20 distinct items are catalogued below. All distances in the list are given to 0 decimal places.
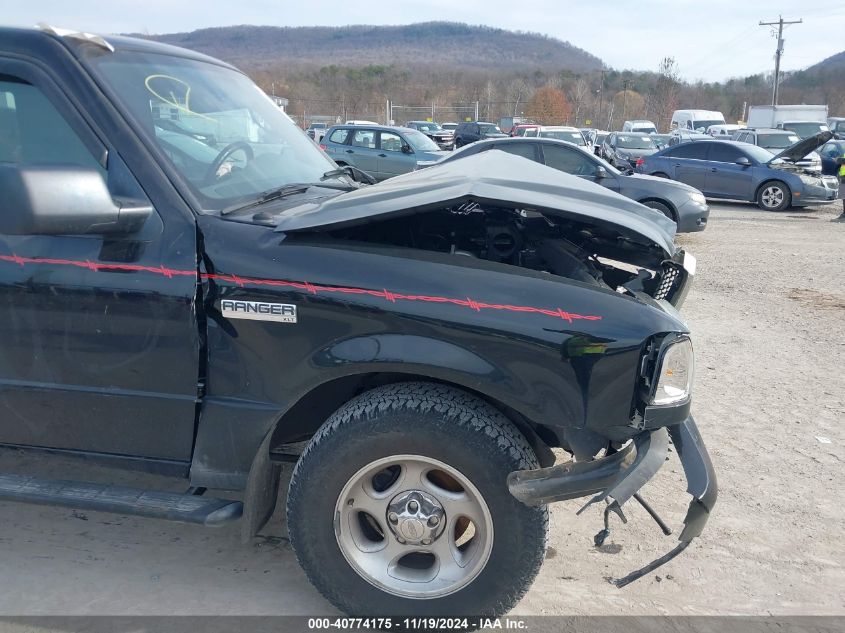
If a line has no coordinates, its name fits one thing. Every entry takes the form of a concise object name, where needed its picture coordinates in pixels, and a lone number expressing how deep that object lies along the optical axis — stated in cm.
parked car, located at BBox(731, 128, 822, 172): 2000
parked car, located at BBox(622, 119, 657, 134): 3606
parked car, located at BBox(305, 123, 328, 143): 3029
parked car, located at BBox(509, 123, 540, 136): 2571
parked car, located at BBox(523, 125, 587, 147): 2261
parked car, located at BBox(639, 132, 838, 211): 1566
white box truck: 3219
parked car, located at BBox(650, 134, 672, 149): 2545
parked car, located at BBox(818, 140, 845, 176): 2012
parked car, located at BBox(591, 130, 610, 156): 2889
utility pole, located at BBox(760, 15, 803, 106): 5577
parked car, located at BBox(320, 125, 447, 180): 1777
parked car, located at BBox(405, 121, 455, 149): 3152
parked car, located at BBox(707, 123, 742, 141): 3077
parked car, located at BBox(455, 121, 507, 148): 3303
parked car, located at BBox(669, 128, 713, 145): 2789
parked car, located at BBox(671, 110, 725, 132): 3694
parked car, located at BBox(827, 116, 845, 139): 3110
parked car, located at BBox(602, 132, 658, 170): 2238
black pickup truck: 239
